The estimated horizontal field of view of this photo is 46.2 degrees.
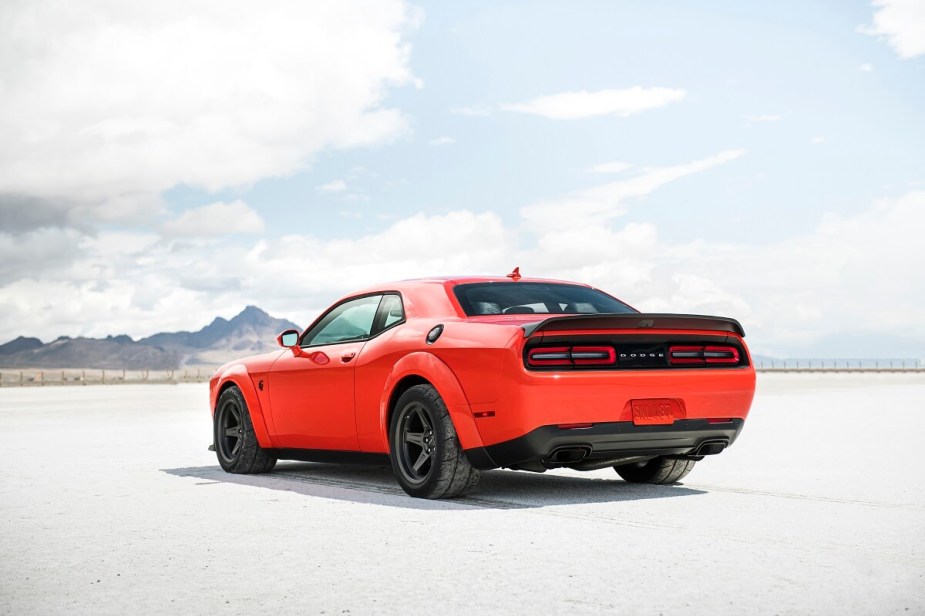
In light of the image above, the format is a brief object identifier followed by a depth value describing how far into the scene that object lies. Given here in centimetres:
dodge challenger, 685
